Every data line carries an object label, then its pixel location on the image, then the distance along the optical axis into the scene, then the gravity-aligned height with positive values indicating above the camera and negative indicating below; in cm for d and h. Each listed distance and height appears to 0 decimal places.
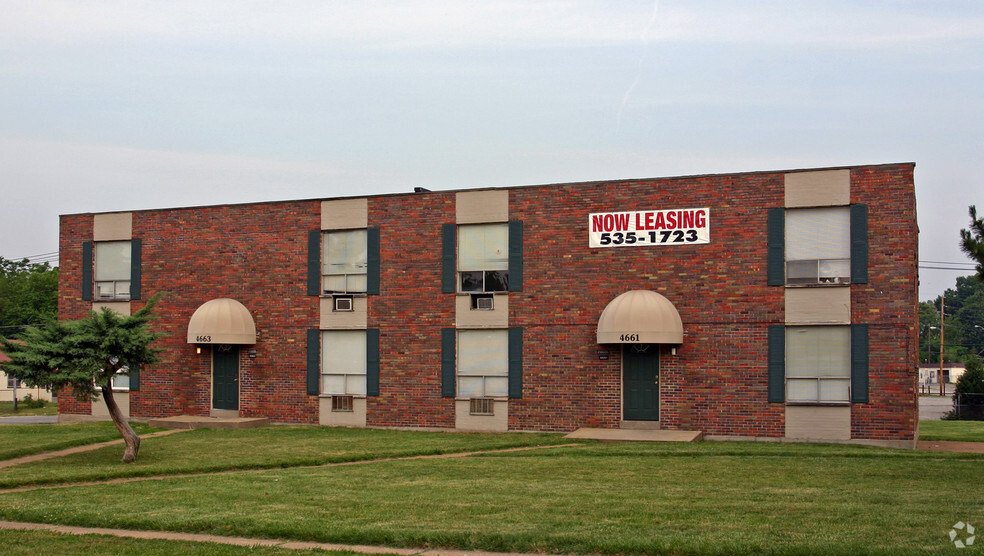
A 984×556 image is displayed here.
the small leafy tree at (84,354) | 2008 -61
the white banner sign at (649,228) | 2562 +267
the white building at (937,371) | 12025 -510
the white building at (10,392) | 6538 -458
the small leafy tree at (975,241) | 1581 +145
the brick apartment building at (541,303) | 2433 +66
